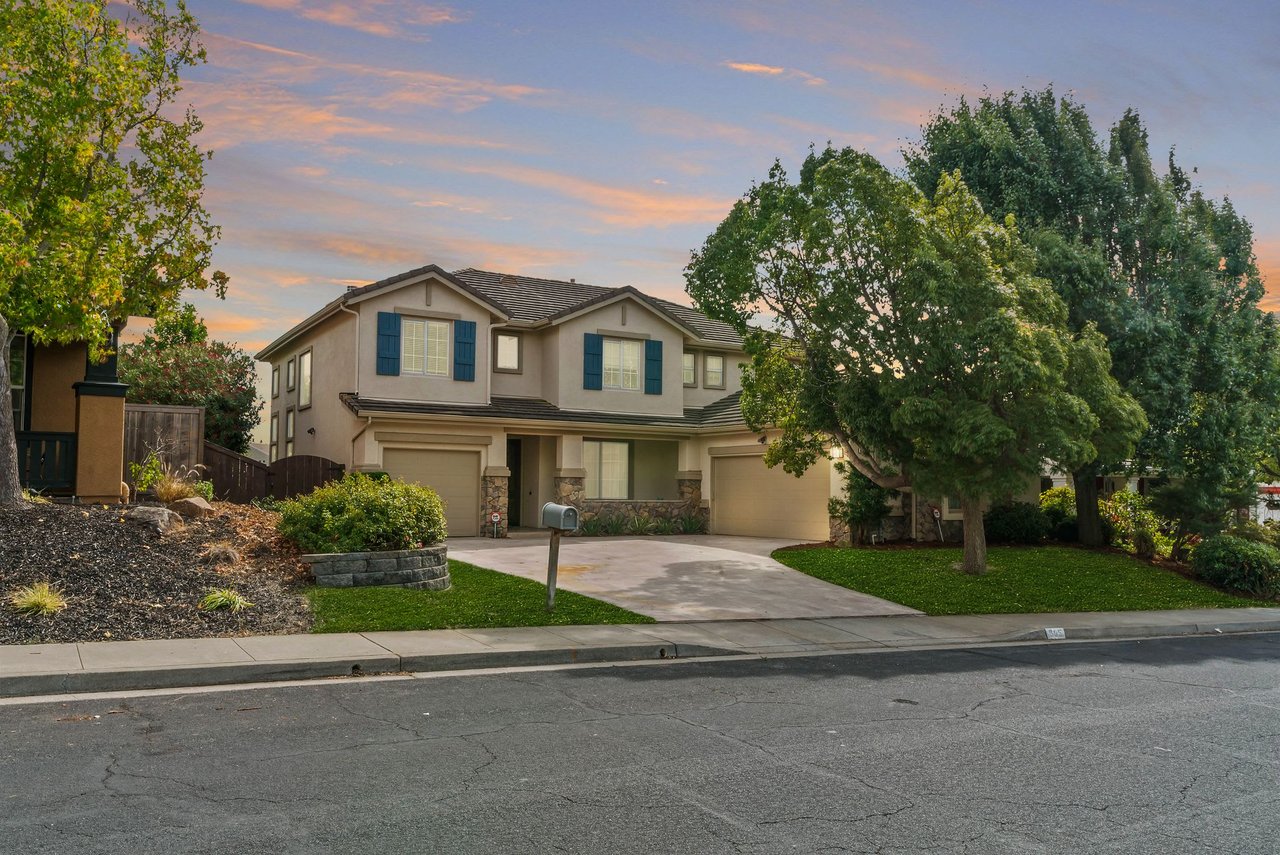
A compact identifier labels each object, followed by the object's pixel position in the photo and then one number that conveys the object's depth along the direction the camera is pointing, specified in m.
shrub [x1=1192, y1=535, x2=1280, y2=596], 19.78
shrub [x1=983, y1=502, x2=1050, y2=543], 24.40
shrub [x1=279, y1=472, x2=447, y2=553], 14.45
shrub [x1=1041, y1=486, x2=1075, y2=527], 25.67
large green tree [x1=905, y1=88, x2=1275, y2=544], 21.38
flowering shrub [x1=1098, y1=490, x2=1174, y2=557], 23.41
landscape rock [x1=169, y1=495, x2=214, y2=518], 15.89
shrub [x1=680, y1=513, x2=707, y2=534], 28.73
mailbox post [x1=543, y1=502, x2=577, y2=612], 12.40
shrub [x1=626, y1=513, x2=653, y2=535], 27.61
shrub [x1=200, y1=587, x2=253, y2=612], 11.78
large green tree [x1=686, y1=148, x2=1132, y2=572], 17.52
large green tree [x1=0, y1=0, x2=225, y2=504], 14.44
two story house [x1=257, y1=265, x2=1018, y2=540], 25.22
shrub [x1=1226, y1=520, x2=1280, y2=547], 22.69
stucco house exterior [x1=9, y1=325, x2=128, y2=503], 17.45
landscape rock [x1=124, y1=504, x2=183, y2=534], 14.12
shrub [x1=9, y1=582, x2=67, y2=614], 10.76
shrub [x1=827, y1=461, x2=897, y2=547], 23.02
